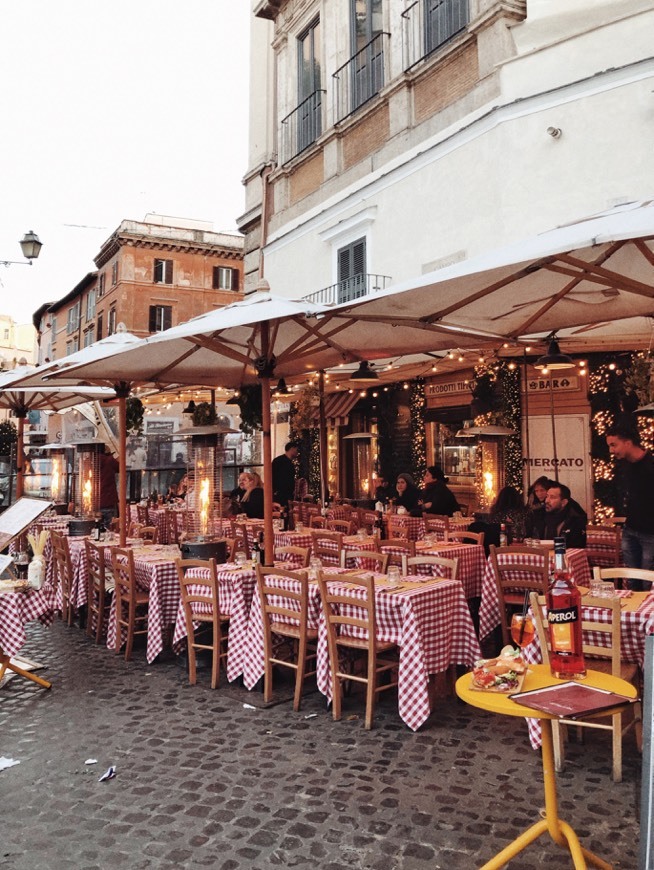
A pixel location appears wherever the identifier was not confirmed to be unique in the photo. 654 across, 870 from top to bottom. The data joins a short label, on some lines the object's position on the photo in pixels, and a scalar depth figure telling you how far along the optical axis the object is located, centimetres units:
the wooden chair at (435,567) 579
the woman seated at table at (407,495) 1152
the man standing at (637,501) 634
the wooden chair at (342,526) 973
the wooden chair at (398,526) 988
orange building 3853
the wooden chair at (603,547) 792
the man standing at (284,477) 1264
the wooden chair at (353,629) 500
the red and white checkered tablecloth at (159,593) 662
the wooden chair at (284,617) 542
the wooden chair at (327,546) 788
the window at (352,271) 1425
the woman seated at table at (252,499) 1146
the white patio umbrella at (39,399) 1172
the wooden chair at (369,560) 639
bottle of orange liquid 285
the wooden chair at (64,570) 841
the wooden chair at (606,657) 396
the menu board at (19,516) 580
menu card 240
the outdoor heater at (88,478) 1249
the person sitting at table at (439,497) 1080
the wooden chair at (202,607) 597
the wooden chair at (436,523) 988
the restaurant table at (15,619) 572
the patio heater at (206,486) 756
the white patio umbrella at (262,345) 580
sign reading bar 1263
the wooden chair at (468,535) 771
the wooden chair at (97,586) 740
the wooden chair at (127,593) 679
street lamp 1465
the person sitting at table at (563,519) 737
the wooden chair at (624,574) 516
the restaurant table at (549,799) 269
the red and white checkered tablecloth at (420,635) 488
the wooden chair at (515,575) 614
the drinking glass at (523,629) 368
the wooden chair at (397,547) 666
